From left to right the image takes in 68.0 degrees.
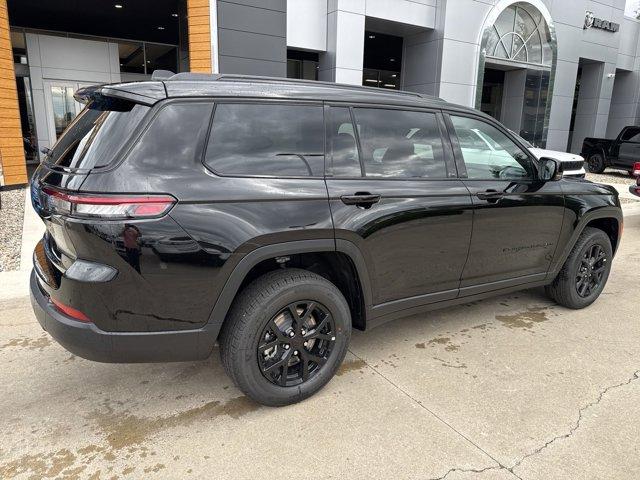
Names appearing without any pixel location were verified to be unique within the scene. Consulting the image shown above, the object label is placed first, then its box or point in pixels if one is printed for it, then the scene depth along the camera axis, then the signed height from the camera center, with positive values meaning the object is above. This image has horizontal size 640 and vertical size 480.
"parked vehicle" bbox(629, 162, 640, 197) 8.58 -1.17
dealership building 11.39 +1.98
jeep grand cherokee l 2.29 -0.57
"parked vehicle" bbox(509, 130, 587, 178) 9.12 -0.79
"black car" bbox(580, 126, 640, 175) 15.37 -0.97
